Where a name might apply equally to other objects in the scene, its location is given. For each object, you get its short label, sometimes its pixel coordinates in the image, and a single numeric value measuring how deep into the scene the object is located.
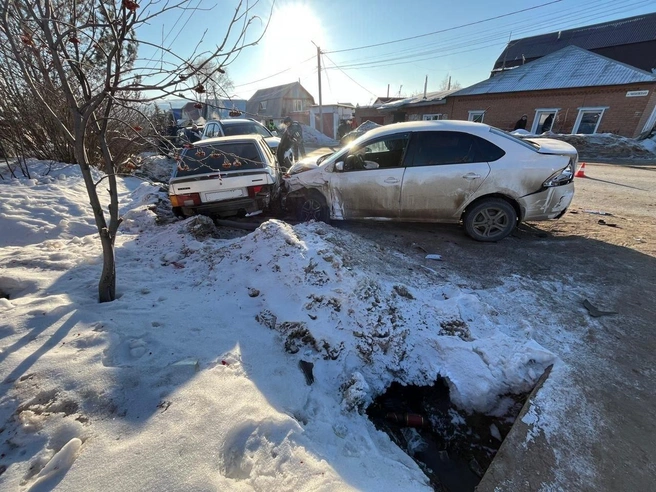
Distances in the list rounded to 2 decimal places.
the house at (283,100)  42.59
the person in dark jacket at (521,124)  18.19
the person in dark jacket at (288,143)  9.02
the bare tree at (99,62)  2.03
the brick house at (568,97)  16.92
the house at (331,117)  33.72
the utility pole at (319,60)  26.86
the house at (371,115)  29.97
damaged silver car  4.37
